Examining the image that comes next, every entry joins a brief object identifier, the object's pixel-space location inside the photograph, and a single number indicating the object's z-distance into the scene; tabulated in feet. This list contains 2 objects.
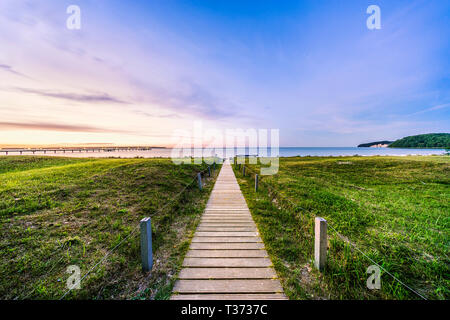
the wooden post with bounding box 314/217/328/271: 11.57
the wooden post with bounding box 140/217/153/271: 11.61
